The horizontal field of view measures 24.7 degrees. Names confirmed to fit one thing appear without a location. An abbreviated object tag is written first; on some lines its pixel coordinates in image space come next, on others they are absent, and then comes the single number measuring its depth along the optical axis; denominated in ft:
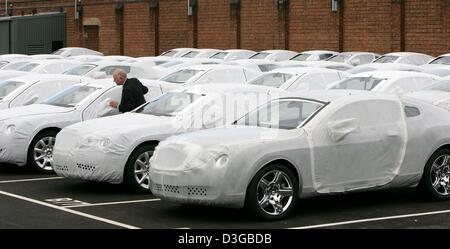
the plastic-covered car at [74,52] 150.82
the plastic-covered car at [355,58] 113.60
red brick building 124.88
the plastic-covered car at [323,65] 89.15
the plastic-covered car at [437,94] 54.31
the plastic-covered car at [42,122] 50.21
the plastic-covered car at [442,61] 96.40
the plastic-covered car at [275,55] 125.37
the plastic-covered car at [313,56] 117.72
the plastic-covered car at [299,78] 68.49
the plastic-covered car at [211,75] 74.86
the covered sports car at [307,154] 35.63
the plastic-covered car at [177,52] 138.23
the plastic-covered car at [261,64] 92.85
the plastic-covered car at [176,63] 84.42
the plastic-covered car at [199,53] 134.21
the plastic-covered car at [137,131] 42.98
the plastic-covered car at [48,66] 94.02
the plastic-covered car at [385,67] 80.43
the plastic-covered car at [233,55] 129.33
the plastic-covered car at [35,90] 60.08
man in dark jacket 49.90
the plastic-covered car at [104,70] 80.81
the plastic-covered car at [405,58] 107.45
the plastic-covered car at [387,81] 61.21
